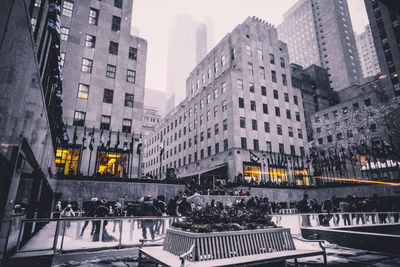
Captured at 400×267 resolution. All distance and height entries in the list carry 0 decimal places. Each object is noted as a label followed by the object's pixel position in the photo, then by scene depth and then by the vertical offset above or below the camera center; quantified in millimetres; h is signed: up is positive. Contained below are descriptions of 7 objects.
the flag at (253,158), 31803 +5177
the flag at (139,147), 28091 +6017
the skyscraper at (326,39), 100000 +76216
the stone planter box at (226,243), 4764 -1044
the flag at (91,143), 24330 +5490
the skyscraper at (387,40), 55938 +38580
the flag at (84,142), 24536 +5668
